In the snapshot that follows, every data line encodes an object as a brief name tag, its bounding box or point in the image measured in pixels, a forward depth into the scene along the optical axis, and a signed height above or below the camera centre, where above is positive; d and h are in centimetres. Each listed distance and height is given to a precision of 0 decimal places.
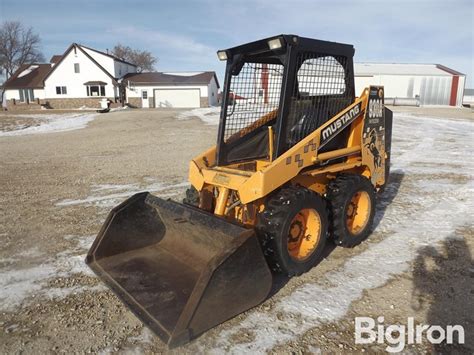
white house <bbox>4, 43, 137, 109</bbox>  3734 +211
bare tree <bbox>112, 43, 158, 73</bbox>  5809 +673
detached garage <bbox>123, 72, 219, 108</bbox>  3800 +88
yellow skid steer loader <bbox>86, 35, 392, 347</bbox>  284 -98
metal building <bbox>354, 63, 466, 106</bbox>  4431 +191
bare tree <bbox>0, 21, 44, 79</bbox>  5216 +686
